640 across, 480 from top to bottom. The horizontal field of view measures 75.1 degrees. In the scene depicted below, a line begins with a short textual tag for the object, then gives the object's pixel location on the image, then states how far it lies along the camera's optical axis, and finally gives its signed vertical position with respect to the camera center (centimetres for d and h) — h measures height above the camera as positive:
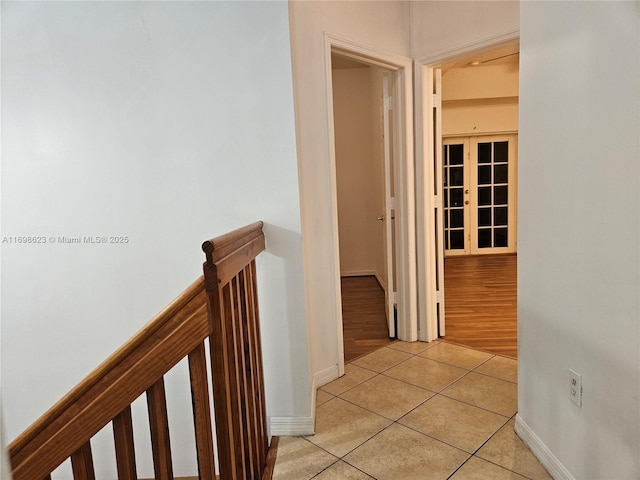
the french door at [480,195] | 708 -25
